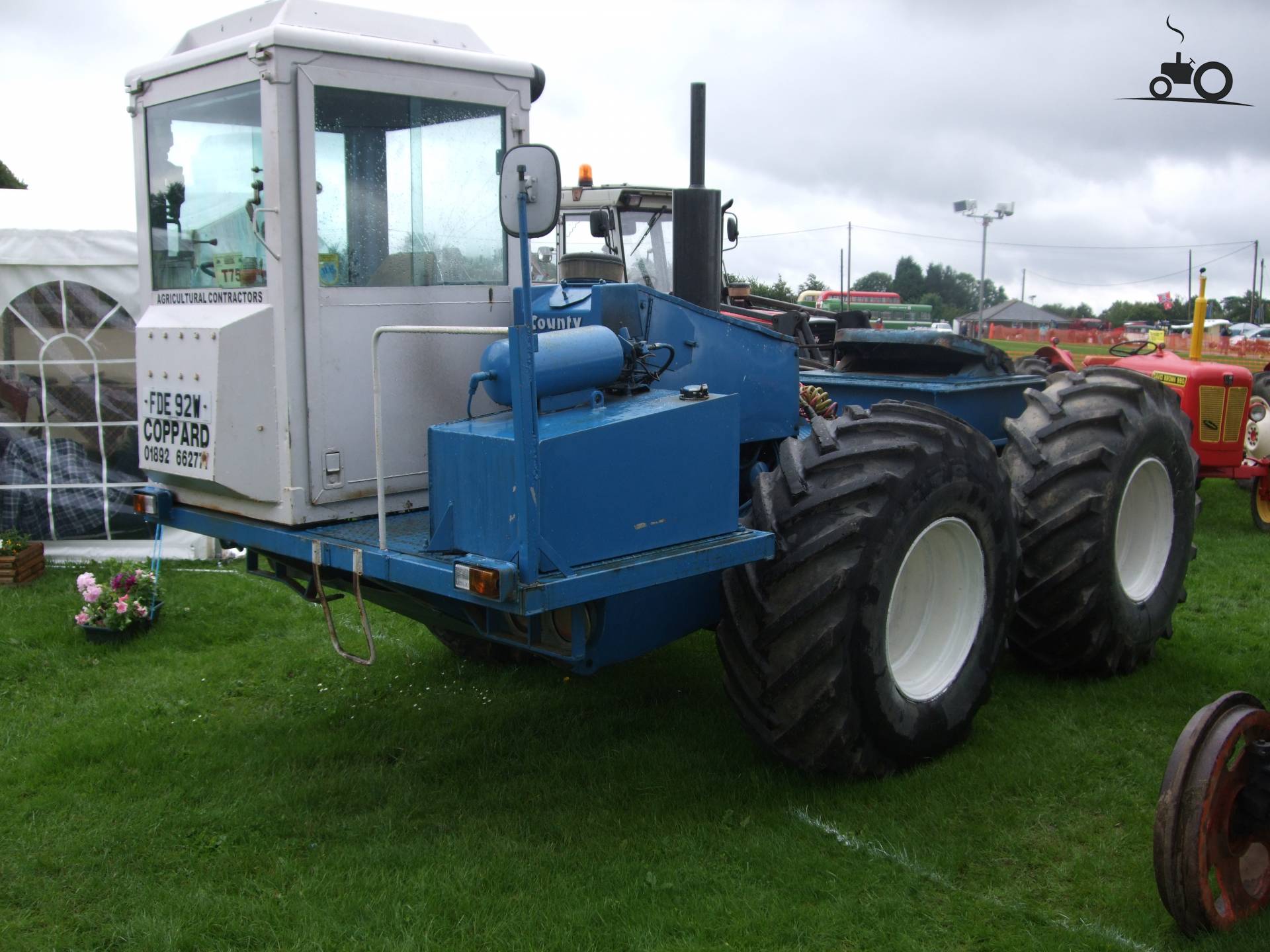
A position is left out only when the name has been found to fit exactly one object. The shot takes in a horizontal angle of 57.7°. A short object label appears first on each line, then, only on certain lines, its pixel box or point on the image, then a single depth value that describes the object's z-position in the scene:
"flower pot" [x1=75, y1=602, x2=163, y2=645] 6.76
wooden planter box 7.95
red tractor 9.84
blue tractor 3.78
